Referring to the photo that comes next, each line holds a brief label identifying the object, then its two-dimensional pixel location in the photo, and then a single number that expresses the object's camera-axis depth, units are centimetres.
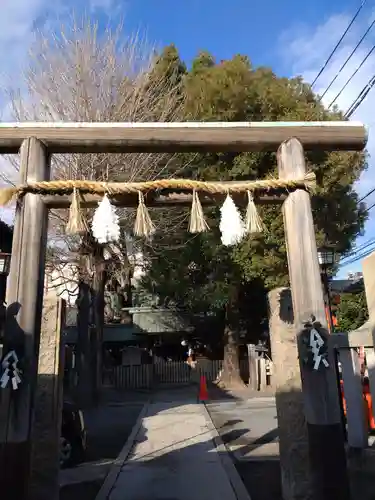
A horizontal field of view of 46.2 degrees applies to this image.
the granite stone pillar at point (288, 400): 516
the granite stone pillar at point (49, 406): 518
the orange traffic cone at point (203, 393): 1712
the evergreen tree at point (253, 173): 1447
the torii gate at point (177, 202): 396
